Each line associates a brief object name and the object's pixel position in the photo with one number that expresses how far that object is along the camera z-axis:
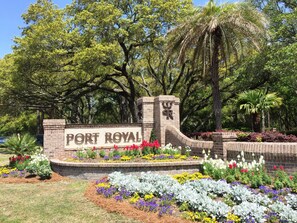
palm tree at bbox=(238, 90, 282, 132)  13.84
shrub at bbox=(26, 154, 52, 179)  9.66
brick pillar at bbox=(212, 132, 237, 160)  9.56
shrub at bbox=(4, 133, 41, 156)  12.03
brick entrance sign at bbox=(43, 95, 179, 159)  12.64
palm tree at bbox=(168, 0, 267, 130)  14.06
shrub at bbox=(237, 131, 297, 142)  10.95
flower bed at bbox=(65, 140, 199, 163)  10.44
